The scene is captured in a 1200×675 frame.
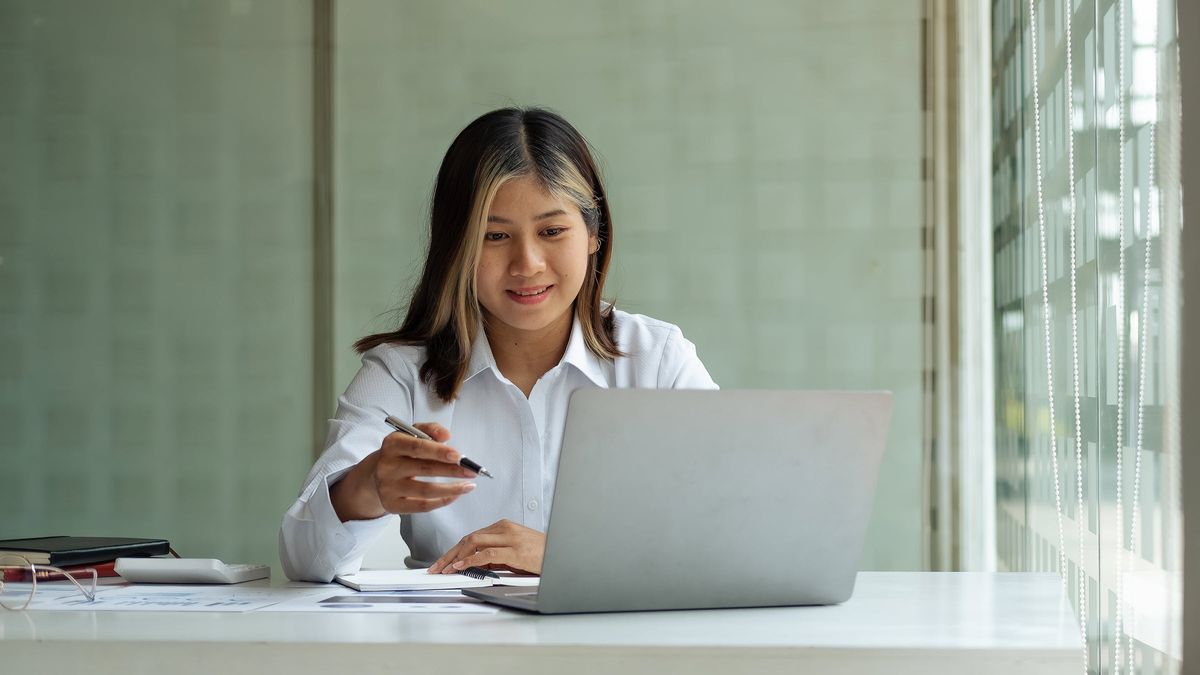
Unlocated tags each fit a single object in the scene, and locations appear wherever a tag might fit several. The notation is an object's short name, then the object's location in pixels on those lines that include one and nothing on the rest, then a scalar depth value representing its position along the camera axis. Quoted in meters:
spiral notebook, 2.88
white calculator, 2.98
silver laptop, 2.60
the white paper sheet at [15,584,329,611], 2.75
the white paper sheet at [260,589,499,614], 2.70
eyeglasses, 2.87
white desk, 2.48
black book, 3.06
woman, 3.47
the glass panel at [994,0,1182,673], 2.76
